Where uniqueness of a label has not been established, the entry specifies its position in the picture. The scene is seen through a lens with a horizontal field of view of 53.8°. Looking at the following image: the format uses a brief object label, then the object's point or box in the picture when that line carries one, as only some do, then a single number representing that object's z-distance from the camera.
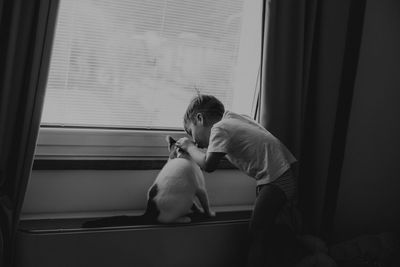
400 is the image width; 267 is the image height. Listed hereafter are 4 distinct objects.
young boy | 1.51
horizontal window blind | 1.60
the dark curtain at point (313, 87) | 1.68
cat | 1.54
